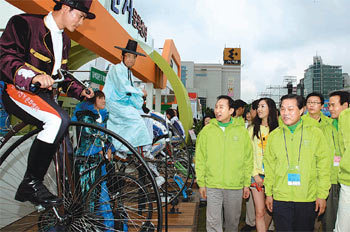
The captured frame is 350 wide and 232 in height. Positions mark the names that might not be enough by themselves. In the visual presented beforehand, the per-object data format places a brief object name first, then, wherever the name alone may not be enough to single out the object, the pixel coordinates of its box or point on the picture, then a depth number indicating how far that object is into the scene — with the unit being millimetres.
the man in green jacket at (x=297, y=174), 2689
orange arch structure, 3949
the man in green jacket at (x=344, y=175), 2619
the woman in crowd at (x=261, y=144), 3480
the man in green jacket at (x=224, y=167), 3066
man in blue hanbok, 3406
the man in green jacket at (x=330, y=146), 3471
